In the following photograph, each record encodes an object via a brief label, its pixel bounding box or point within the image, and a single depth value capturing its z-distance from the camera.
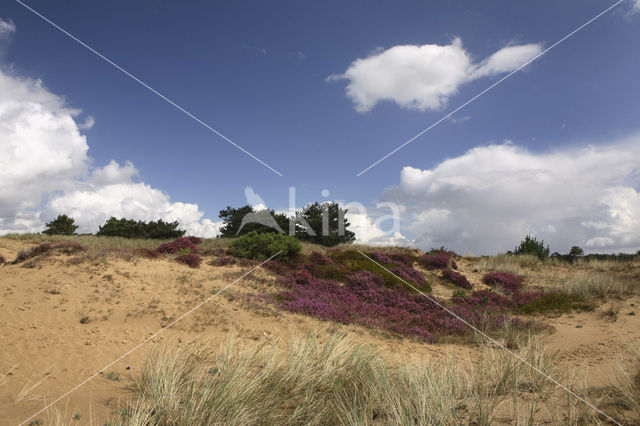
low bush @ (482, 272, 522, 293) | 18.54
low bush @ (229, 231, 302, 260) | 17.83
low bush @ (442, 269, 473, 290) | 19.09
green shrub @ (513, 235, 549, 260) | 25.89
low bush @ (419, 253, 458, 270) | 21.78
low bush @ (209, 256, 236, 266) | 16.24
